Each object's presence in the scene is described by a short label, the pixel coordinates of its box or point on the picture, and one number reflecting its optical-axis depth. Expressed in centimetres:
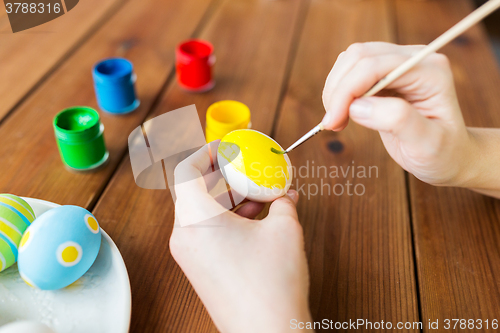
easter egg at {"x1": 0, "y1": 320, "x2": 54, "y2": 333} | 32
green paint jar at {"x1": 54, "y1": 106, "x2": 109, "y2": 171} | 43
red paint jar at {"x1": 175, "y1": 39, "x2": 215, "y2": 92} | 51
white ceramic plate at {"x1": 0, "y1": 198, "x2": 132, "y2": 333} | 34
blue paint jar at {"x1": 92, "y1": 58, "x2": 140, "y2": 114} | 48
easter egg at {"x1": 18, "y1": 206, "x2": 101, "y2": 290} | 35
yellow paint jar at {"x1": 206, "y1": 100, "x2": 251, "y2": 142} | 44
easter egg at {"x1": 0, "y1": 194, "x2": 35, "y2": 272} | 36
